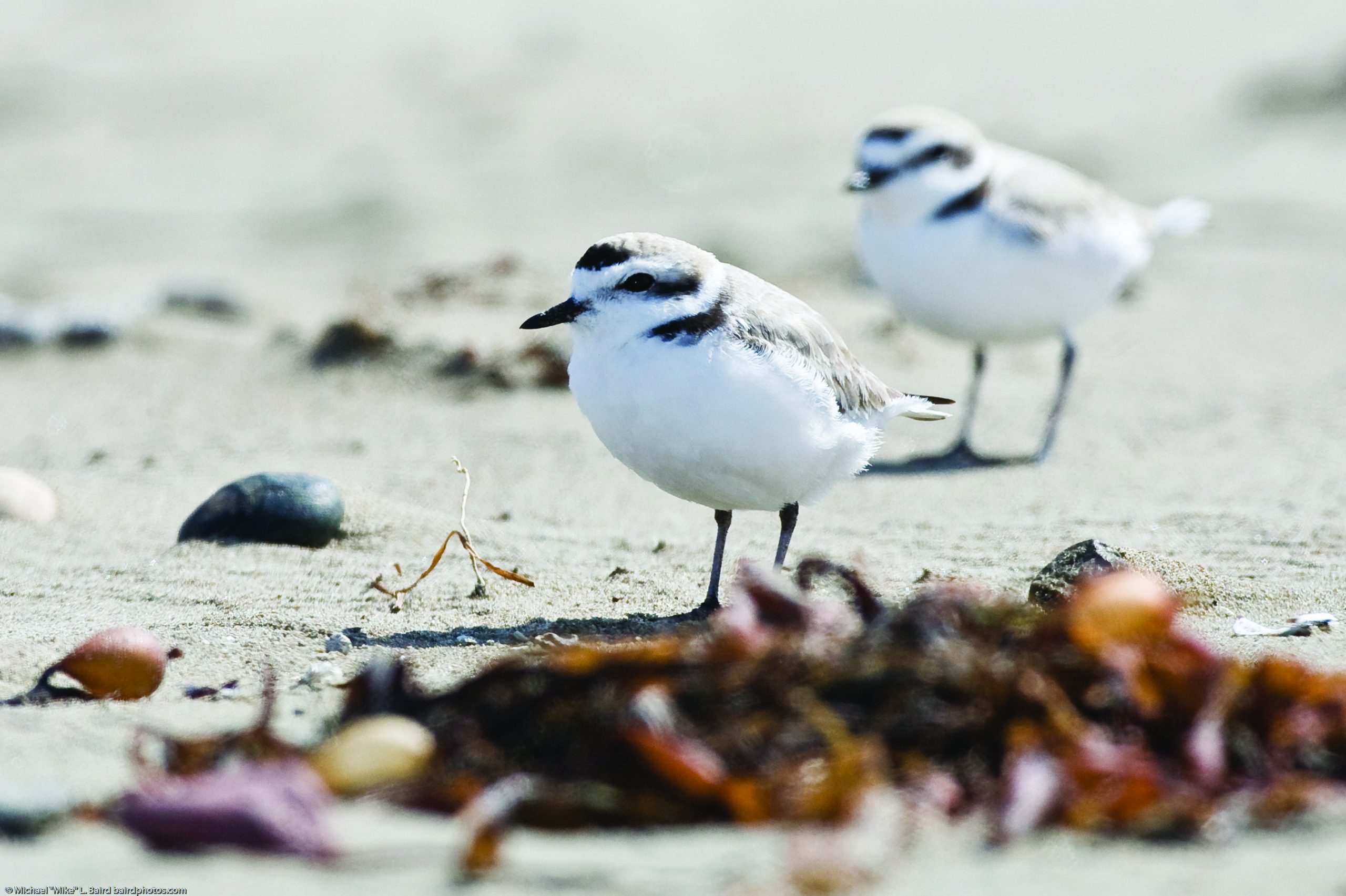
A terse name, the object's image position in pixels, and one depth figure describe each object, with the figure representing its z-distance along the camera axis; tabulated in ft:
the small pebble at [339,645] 28.22
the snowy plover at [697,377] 28.53
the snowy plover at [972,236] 46.85
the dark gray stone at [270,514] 34.73
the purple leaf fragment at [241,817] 17.90
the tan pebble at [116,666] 24.97
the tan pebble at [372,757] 20.17
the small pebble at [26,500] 37.01
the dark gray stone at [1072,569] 29.19
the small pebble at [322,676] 25.94
